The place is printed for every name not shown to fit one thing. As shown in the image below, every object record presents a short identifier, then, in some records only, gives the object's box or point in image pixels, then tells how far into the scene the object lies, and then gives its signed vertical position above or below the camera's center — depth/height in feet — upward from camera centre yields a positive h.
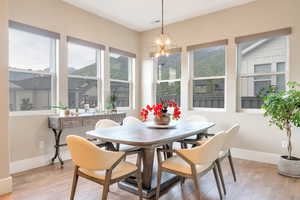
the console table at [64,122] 10.69 -1.42
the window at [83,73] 12.76 +1.81
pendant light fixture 9.80 +2.78
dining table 6.63 -1.43
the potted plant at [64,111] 11.15 -0.74
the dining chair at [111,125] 9.31 -1.42
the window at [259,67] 11.71 +1.99
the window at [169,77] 15.85 +1.82
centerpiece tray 9.10 -1.33
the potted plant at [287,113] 9.39 -0.74
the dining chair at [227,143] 7.80 -1.96
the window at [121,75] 15.56 +1.99
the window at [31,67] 10.32 +1.79
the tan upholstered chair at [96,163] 5.68 -2.00
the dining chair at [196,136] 8.80 -1.85
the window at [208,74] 13.79 +1.83
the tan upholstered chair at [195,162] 6.26 -2.19
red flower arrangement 9.06 -0.52
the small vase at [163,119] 9.31 -1.02
